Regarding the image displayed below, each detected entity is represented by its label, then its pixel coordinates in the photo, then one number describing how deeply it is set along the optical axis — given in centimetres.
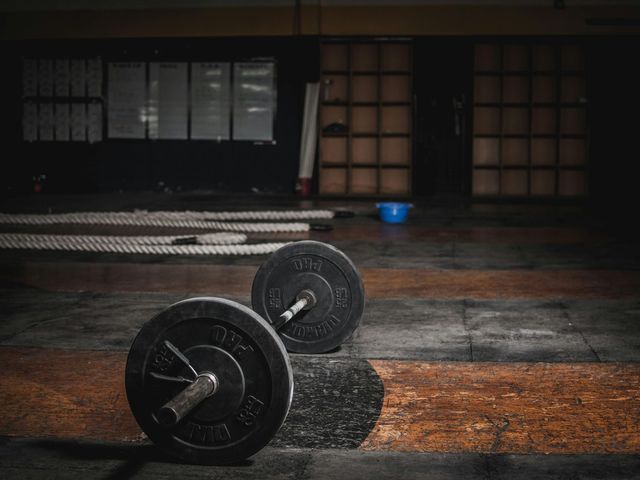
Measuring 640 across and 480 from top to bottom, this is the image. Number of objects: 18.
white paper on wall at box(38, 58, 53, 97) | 1022
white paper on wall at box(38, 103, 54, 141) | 1030
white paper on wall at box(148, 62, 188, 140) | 1010
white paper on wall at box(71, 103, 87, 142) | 1027
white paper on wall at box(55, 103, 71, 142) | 1031
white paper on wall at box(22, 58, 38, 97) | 1026
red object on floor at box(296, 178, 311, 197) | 985
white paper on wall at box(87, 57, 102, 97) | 1022
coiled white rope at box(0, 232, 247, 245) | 511
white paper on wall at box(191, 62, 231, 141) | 1003
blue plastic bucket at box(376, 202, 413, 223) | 689
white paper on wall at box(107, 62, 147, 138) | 1018
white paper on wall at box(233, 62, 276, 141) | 1002
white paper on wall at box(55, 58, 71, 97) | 1022
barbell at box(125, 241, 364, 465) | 175
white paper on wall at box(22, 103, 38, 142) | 1030
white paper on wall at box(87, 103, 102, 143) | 1028
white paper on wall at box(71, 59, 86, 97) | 1022
